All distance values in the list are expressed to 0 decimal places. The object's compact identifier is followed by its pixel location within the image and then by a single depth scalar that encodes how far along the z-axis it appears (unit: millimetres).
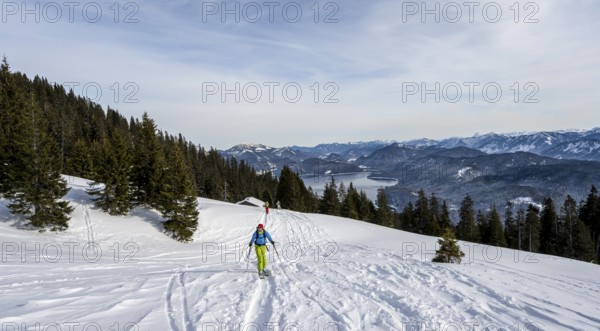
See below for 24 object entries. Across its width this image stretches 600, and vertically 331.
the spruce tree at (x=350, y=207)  57909
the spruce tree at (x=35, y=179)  20375
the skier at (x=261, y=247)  12172
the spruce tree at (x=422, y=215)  64312
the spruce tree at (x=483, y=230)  57469
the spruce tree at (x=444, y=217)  65000
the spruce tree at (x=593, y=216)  56259
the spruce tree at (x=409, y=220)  68000
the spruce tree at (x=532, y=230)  55531
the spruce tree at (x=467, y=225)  57531
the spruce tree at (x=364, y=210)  61712
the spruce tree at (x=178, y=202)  25422
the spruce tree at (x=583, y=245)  47256
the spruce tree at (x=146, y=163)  27500
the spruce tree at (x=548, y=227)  57656
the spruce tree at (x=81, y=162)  39406
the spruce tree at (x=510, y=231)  59188
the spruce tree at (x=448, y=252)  16125
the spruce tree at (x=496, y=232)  53562
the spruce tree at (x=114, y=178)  25344
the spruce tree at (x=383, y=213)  60500
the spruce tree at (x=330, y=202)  61688
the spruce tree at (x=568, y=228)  50469
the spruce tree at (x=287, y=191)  60562
